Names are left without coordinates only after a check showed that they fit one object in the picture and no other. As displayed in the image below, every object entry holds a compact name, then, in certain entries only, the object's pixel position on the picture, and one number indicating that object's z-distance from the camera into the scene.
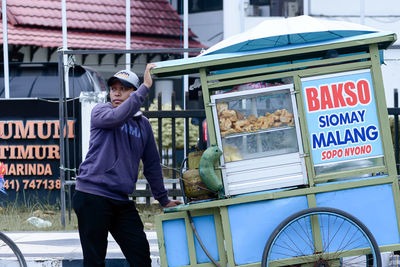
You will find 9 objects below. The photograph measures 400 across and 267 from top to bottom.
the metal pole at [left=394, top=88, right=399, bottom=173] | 14.35
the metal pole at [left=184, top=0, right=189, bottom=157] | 21.94
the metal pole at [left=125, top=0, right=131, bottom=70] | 20.38
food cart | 8.59
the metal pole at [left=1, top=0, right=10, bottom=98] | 18.58
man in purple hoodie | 8.62
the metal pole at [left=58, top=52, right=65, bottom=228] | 15.19
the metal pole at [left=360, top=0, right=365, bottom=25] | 21.23
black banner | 17.51
